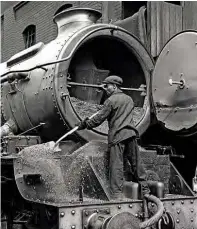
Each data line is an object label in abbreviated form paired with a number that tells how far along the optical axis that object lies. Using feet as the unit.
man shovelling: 13.73
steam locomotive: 13.25
